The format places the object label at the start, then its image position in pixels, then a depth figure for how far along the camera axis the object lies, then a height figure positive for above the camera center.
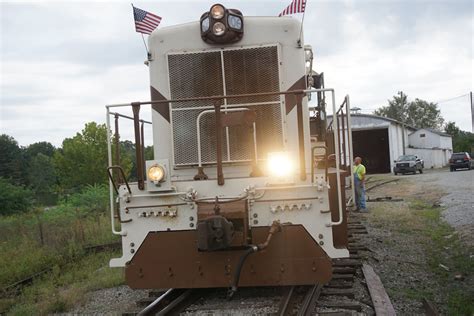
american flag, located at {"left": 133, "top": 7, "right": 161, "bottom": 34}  7.06 +2.22
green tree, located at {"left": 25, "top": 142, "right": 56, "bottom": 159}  98.93 +6.18
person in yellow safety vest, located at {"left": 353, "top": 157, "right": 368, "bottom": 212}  14.47 -0.76
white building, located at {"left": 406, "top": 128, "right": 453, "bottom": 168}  59.88 +1.84
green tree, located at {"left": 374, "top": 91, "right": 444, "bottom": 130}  106.19 +9.78
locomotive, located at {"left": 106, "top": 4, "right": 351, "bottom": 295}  5.01 -0.12
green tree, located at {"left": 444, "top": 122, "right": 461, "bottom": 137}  100.00 +5.35
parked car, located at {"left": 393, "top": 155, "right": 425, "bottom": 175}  38.25 -0.59
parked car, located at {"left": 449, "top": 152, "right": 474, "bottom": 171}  38.56 -0.54
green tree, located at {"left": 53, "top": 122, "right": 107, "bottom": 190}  45.69 +1.64
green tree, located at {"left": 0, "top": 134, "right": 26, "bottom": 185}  60.91 +2.75
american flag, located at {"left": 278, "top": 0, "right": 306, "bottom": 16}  7.20 +2.36
